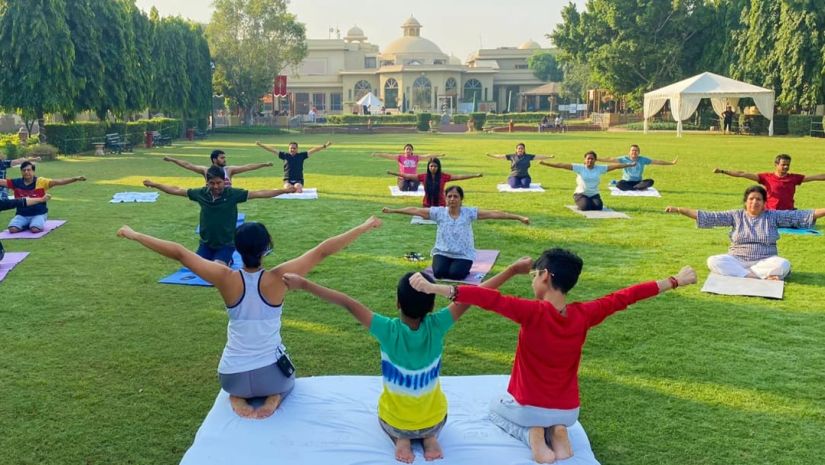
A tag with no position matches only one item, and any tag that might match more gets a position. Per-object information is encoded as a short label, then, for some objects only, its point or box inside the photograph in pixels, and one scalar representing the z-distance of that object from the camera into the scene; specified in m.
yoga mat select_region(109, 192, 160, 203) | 15.48
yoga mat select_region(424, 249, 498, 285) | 8.70
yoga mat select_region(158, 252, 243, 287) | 8.47
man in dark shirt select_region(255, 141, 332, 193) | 16.43
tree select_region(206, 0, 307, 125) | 52.62
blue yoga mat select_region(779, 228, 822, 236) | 11.54
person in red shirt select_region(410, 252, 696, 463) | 4.02
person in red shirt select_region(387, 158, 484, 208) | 12.40
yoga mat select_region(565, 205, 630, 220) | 13.34
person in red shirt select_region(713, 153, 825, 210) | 11.51
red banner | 56.62
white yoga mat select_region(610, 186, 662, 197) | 16.41
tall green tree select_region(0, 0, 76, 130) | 26.11
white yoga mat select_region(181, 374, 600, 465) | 4.23
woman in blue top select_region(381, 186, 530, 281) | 8.65
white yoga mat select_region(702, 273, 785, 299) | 8.03
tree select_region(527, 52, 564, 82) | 89.38
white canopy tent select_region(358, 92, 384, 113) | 58.69
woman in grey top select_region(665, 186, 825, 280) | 8.55
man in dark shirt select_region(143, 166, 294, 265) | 8.63
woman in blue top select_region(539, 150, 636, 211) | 13.89
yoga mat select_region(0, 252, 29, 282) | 9.08
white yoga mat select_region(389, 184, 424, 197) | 16.47
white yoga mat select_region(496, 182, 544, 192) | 17.38
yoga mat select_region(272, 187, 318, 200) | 16.00
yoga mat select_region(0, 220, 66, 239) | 11.35
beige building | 79.25
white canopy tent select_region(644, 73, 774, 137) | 38.69
